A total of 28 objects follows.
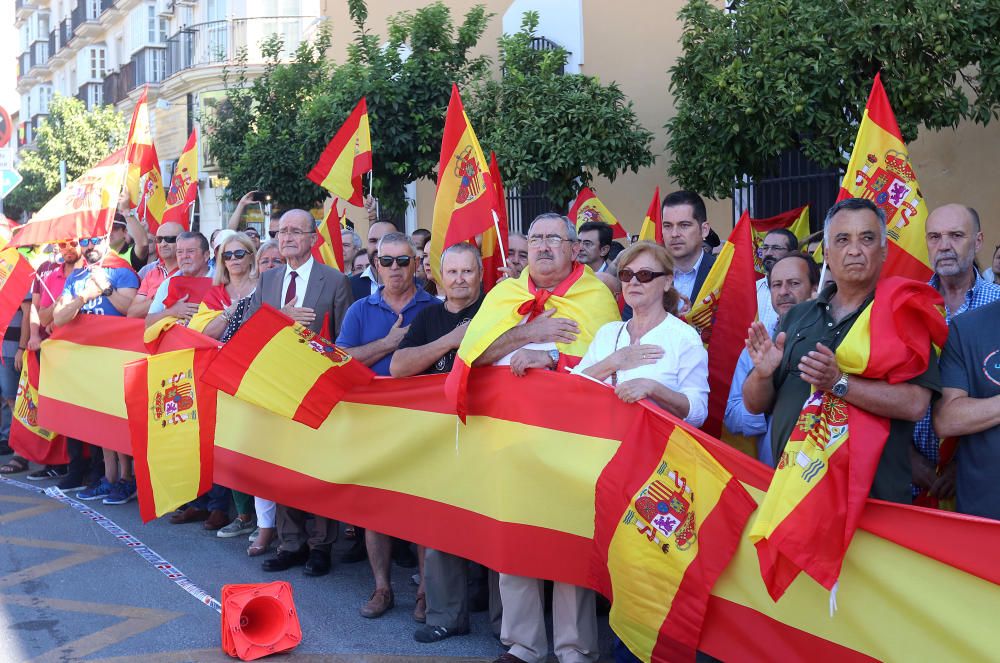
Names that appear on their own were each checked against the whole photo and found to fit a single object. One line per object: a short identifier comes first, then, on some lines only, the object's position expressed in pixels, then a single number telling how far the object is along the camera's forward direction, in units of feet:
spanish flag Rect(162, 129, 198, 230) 32.68
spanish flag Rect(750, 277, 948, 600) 11.31
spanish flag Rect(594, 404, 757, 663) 13.21
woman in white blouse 14.37
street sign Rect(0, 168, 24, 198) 62.03
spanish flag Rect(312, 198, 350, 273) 27.81
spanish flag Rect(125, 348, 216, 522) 21.53
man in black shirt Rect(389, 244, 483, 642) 17.42
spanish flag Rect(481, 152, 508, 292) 21.81
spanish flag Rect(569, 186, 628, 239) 29.73
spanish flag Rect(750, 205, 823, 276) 30.25
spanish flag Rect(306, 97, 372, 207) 28.09
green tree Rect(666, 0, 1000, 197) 22.25
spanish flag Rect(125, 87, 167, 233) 31.45
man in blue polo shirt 19.60
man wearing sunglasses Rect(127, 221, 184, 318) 26.86
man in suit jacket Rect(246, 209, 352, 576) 22.33
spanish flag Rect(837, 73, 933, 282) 15.71
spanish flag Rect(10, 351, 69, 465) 30.63
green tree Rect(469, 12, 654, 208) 33.24
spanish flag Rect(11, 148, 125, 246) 26.99
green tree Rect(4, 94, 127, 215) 106.22
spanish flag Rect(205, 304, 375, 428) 19.12
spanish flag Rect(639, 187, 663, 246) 25.64
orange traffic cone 16.52
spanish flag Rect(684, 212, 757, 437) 17.08
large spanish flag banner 10.93
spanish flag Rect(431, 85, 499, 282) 21.08
